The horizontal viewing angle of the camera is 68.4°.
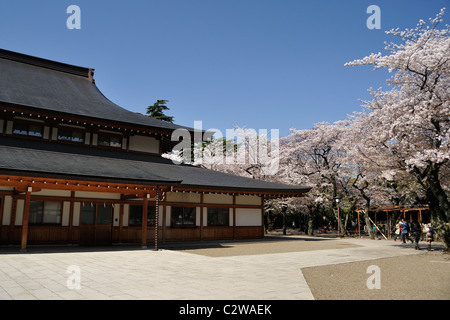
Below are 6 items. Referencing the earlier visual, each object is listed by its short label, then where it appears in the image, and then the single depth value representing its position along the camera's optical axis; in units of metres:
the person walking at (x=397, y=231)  22.86
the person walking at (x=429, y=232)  15.61
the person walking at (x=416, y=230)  16.47
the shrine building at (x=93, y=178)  13.47
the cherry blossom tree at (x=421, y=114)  13.88
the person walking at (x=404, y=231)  20.16
